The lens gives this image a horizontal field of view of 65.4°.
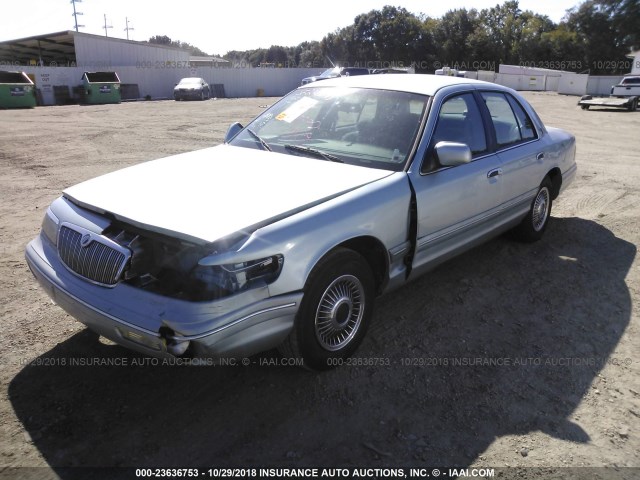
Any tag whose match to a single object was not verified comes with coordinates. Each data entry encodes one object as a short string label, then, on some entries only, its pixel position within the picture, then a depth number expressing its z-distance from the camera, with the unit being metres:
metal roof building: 35.34
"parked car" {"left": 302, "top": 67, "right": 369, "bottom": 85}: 26.14
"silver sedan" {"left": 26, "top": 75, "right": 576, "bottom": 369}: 2.47
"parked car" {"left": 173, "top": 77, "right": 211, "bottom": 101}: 30.02
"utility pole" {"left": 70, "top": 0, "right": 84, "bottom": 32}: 62.44
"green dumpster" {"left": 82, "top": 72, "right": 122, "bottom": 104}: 26.86
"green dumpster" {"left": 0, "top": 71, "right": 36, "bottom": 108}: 22.53
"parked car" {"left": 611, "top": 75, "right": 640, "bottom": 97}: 25.38
